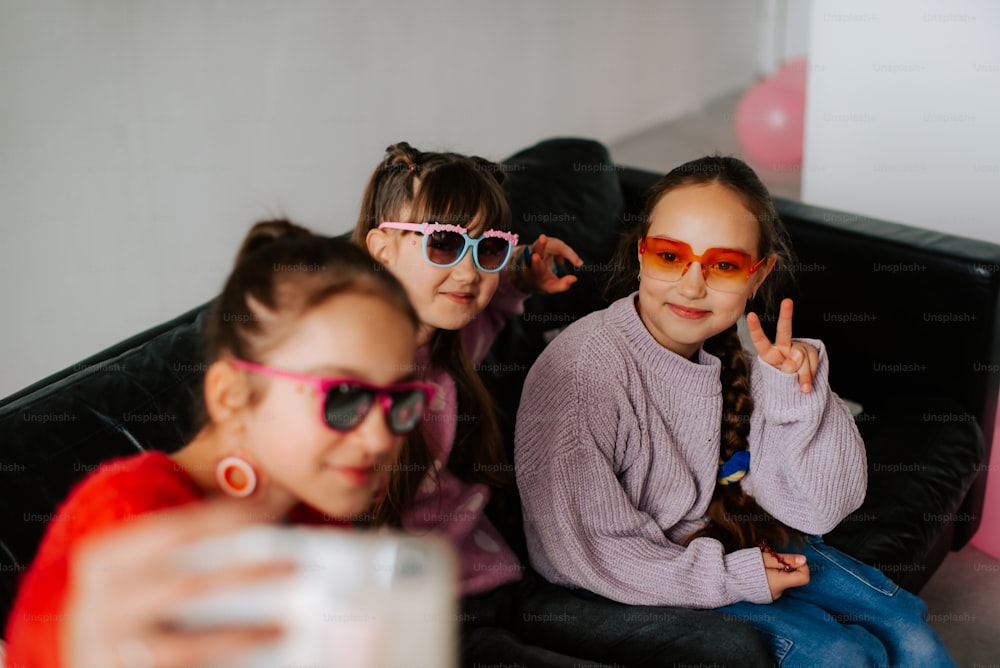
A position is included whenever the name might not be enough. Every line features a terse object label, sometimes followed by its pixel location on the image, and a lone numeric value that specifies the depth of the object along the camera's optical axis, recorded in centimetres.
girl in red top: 105
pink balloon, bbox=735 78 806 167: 433
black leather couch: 216
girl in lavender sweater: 170
